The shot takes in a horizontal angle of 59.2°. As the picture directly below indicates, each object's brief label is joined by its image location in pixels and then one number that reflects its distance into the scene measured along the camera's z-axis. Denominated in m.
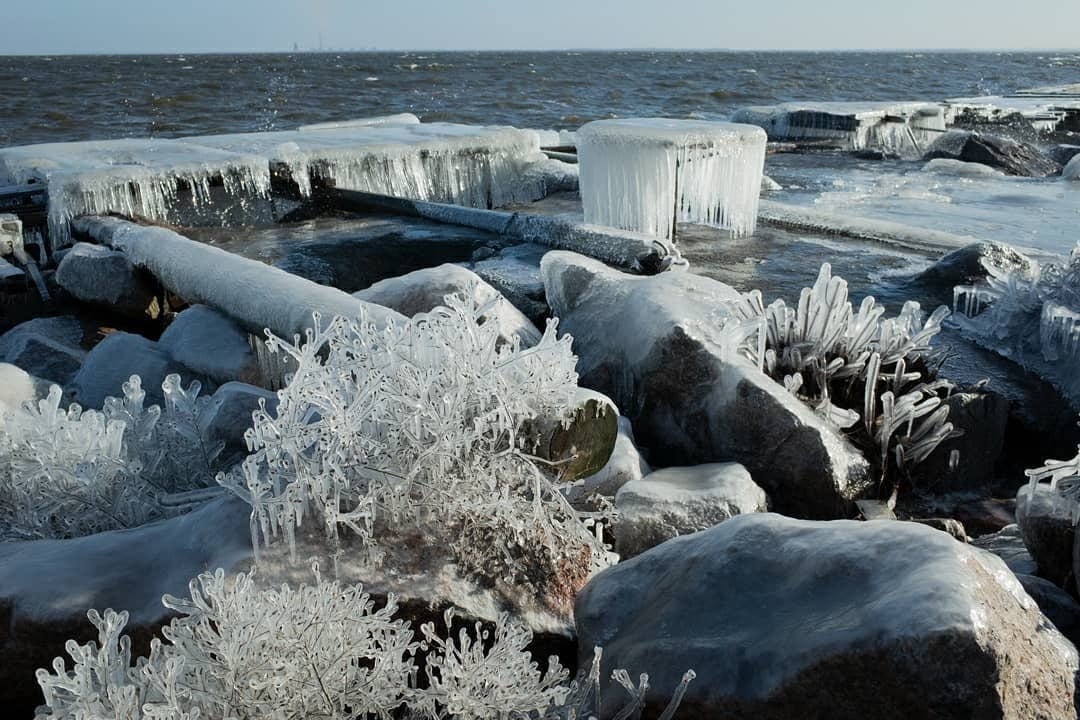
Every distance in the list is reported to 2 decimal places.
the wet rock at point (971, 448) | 4.07
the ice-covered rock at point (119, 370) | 4.67
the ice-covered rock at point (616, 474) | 3.25
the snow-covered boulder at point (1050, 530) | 2.95
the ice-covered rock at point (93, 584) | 2.46
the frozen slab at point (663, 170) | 7.57
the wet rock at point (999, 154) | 14.13
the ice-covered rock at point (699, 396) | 3.63
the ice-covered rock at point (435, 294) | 4.67
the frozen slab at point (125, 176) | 8.53
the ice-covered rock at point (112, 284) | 6.75
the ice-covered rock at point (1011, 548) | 3.06
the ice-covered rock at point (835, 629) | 1.83
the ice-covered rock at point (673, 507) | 3.08
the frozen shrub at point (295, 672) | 1.78
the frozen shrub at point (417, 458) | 2.45
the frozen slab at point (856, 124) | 17.41
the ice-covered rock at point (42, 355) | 5.30
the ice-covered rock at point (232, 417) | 3.40
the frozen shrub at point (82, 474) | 3.06
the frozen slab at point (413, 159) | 10.35
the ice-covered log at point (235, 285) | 4.59
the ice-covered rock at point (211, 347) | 4.87
